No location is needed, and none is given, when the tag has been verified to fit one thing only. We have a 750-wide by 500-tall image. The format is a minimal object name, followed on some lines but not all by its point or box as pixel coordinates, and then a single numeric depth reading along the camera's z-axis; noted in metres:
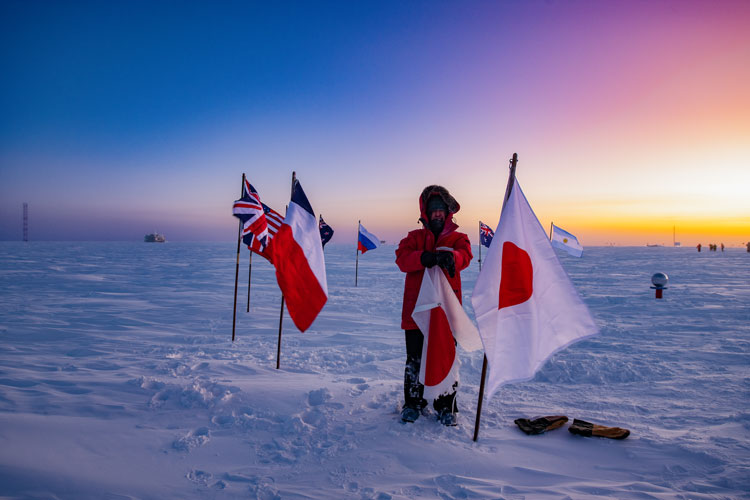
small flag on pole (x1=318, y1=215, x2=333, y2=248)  13.67
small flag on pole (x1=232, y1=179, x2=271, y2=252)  5.82
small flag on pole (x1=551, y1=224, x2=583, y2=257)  15.82
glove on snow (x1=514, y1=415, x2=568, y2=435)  3.49
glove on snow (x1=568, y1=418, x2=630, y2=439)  3.39
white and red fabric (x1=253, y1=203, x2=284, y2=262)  6.07
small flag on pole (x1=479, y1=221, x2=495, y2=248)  18.36
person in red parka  3.53
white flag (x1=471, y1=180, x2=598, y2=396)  3.04
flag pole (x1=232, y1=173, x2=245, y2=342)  6.26
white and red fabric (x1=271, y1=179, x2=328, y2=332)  4.30
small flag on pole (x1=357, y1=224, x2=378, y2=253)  17.66
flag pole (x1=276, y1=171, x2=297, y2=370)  4.77
